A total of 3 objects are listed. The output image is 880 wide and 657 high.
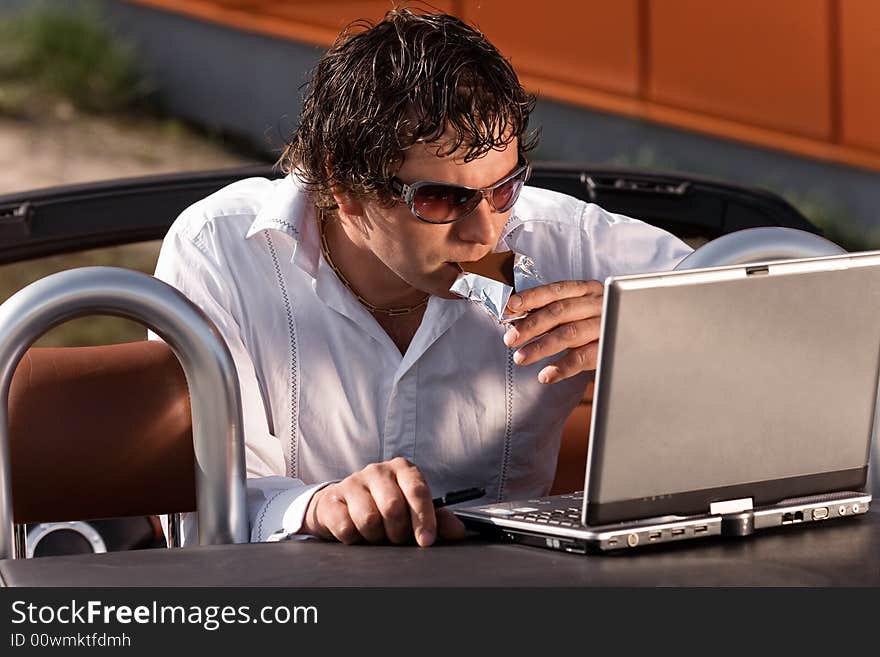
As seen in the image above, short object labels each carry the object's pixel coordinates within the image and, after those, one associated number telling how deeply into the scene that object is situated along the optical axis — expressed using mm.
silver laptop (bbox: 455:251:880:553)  3929
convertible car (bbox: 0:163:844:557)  4323
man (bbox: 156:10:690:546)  4363
